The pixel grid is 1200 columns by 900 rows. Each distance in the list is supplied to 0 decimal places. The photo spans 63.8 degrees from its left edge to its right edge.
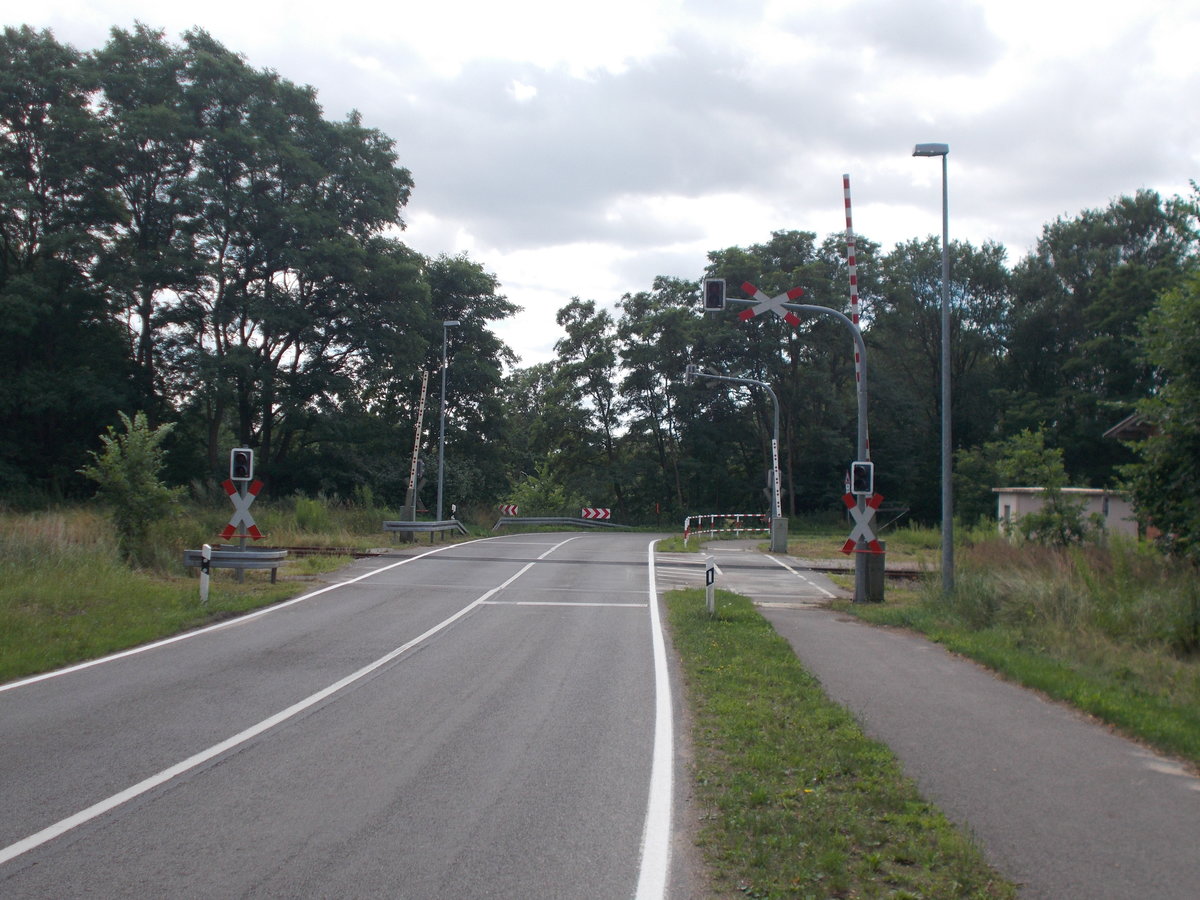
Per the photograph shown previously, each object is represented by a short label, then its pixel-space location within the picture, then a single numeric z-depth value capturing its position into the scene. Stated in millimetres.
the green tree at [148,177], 40344
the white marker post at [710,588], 15247
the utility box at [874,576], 18797
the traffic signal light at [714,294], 18109
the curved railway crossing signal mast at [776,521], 33625
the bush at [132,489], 19281
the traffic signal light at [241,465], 18609
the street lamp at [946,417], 16609
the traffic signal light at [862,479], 18188
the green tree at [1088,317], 52219
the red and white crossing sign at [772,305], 17438
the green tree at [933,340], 62781
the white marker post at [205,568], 15891
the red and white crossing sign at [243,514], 18547
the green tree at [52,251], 39406
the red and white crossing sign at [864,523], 18234
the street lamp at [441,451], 40069
